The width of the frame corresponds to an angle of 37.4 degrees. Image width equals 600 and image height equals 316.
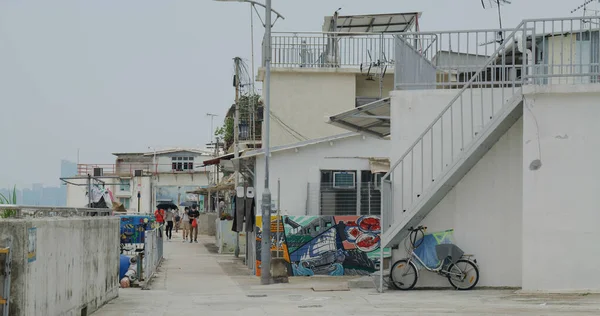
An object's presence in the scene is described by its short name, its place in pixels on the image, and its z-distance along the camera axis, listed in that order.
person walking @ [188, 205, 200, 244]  46.09
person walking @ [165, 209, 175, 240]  48.28
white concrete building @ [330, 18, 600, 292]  16.56
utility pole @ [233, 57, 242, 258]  34.53
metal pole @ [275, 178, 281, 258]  23.86
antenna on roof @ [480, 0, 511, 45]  18.55
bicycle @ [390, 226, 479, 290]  18.28
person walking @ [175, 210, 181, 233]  62.73
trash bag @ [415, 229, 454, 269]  18.58
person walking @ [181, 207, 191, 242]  47.91
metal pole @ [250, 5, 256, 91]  34.52
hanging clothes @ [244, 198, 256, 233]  26.27
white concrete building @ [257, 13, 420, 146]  30.62
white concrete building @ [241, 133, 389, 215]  25.81
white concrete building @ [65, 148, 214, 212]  79.62
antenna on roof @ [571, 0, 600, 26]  21.64
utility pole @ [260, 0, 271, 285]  22.48
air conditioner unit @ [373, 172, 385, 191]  25.42
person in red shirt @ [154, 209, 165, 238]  43.11
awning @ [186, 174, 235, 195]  42.69
